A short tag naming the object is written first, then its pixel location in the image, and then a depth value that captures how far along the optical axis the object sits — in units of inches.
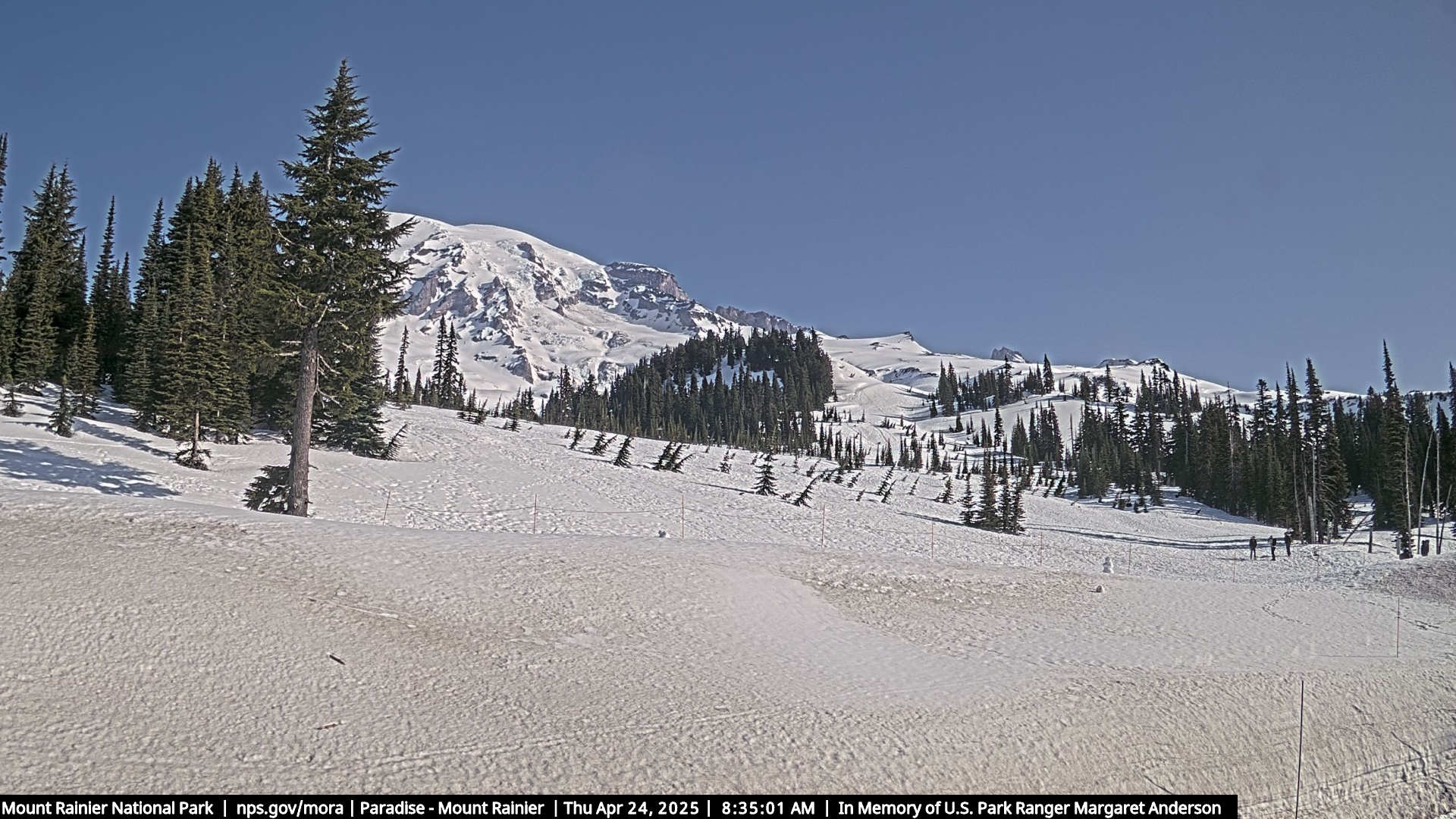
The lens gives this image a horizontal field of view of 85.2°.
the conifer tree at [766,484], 1801.2
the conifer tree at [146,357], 1385.3
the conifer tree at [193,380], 1237.1
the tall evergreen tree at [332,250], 784.9
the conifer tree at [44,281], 1604.3
